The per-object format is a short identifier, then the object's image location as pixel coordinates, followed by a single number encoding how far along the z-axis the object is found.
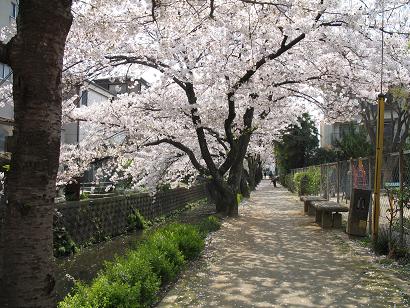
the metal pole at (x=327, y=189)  17.67
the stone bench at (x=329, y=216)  12.73
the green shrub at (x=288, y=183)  36.54
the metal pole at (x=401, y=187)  7.56
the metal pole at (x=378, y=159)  8.51
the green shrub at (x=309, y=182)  22.44
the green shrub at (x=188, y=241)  8.45
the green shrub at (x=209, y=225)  11.90
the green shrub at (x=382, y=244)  8.52
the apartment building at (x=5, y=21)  22.59
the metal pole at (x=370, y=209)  10.51
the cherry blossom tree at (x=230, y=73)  11.25
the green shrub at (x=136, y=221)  16.64
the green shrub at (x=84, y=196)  14.81
